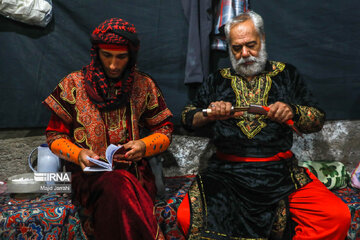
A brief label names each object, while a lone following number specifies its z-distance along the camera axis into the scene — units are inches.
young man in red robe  71.5
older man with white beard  74.2
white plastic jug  94.3
